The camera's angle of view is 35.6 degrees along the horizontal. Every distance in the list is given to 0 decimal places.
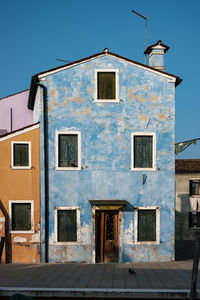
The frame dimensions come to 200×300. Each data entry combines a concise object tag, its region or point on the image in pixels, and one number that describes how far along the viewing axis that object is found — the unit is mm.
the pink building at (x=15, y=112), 18172
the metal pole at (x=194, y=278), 8305
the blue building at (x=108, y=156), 12438
